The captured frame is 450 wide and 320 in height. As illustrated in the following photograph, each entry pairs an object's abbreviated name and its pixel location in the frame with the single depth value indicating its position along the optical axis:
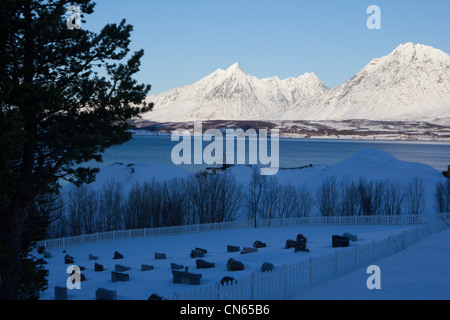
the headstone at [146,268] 22.53
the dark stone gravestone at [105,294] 15.39
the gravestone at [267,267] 18.89
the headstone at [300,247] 24.58
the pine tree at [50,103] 13.04
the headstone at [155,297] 13.78
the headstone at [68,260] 26.12
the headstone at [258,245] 28.66
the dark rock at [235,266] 20.38
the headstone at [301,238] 28.78
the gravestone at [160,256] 26.20
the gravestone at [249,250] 25.91
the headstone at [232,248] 27.48
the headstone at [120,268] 22.66
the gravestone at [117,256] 27.61
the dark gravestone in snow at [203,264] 21.80
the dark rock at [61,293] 16.97
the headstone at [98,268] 23.42
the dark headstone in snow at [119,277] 20.09
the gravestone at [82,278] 20.67
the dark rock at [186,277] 18.17
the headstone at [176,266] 22.10
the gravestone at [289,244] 25.75
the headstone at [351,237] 28.34
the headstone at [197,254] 25.73
